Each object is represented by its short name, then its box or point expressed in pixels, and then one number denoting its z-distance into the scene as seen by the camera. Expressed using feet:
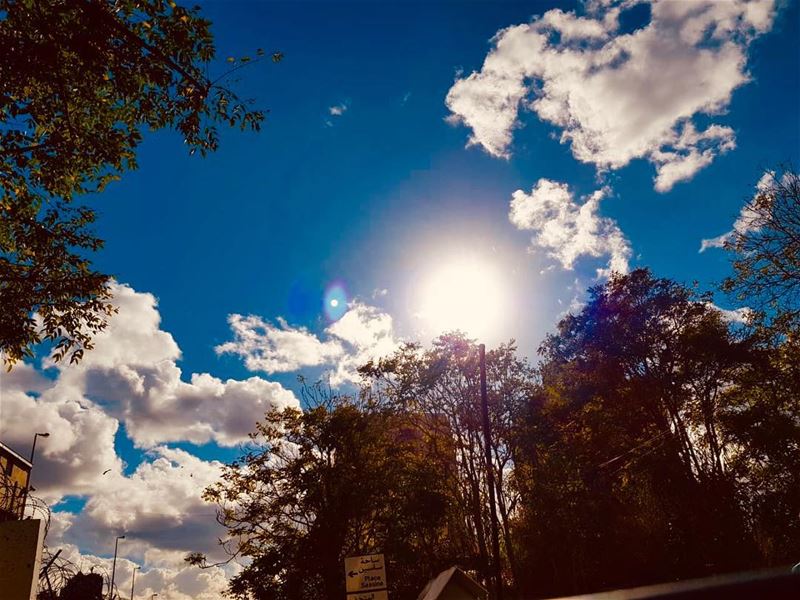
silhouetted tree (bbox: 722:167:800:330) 42.34
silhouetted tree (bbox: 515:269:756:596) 74.95
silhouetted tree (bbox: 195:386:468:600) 69.72
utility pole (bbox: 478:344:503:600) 56.95
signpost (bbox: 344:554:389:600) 39.44
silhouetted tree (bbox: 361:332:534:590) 80.07
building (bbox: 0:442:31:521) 108.78
